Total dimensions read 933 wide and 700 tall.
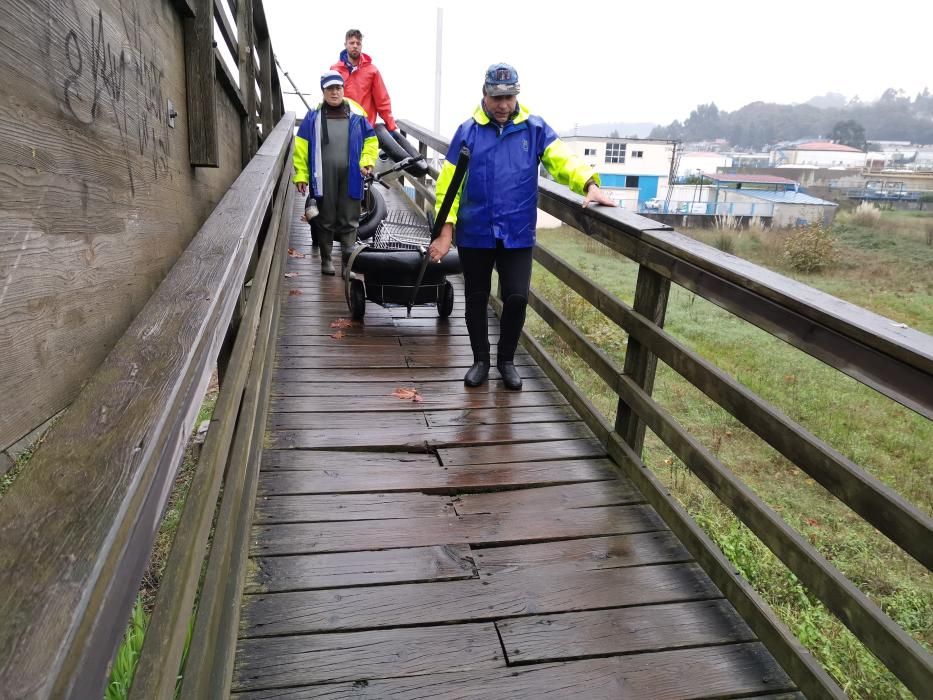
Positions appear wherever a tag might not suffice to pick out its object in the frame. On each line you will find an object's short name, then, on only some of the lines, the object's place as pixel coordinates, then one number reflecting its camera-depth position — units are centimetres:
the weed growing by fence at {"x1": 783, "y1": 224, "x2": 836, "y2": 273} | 1728
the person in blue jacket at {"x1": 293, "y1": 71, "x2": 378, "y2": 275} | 569
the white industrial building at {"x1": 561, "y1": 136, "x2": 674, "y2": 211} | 6338
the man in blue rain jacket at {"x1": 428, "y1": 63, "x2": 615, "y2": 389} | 354
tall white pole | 1670
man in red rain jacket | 748
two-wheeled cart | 490
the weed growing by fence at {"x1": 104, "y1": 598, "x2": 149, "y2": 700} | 273
